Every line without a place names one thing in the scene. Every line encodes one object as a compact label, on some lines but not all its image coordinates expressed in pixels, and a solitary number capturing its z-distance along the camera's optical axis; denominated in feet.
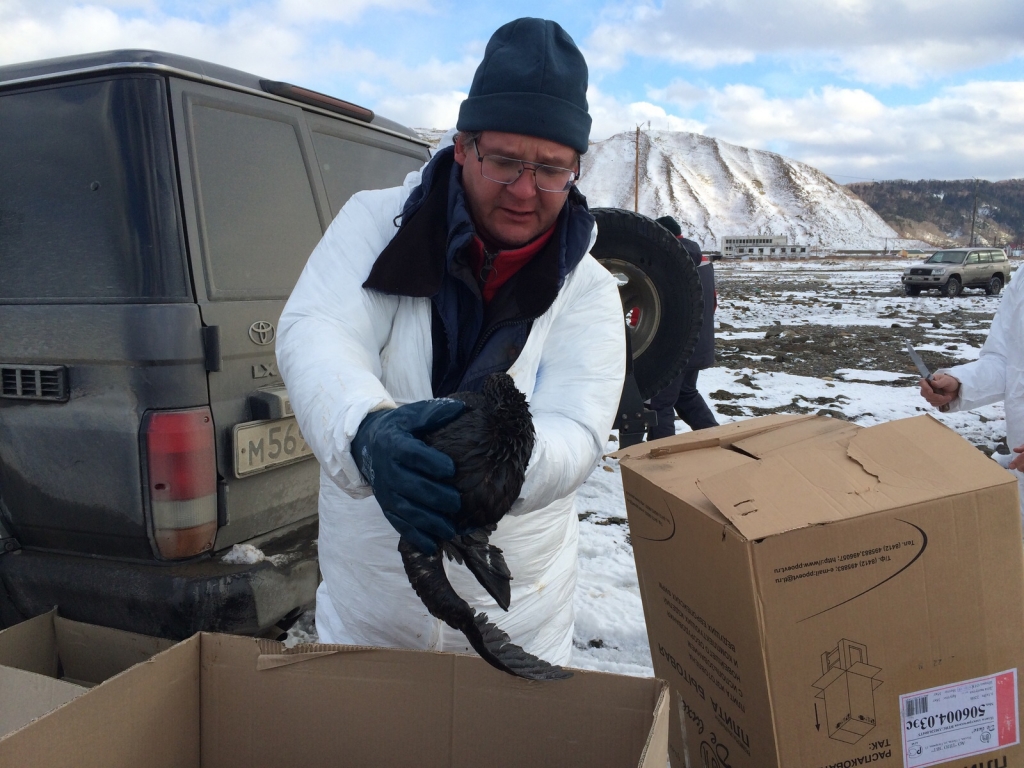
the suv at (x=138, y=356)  6.98
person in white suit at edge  8.01
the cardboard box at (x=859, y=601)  4.07
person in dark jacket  16.32
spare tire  10.91
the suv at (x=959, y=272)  68.80
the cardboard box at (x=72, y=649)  7.03
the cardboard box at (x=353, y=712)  3.98
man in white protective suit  4.51
